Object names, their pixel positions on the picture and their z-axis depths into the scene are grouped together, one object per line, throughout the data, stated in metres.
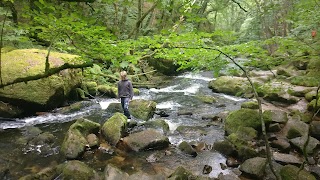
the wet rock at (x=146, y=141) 6.85
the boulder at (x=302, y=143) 6.51
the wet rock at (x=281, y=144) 6.87
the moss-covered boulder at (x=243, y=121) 7.89
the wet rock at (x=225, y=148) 6.55
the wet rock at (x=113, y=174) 5.04
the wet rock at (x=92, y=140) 6.75
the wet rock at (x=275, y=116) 8.21
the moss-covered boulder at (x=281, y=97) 11.41
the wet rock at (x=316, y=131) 7.24
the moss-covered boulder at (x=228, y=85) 14.05
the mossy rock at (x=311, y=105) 9.54
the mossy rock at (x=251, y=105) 10.04
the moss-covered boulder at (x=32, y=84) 8.40
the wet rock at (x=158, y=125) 8.23
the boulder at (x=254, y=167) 5.42
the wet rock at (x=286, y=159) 6.10
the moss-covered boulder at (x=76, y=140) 6.17
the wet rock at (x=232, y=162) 6.06
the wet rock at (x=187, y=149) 6.73
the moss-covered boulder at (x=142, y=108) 9.41
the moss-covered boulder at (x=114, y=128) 7.16
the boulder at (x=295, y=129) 7.32
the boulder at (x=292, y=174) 4.94
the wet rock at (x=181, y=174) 5.03
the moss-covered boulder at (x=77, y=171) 5.02
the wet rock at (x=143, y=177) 5.05
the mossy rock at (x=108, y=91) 12.48
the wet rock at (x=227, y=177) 5.37
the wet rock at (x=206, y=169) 5.80
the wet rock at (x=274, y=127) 7.94
